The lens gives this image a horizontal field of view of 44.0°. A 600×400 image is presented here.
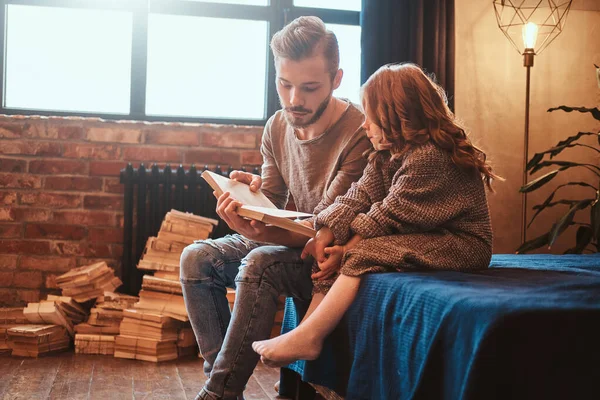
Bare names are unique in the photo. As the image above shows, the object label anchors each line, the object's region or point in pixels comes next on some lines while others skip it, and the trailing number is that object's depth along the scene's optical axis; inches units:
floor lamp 148.6
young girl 65.1
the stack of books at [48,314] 120.3
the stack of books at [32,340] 113.6
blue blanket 45.4
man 71.8
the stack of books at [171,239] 125.5
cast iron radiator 133.2
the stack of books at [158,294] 119.6
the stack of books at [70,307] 123.3
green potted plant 125.5
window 139.8
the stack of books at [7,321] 120.4
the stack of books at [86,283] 126.3
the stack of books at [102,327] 117.6
